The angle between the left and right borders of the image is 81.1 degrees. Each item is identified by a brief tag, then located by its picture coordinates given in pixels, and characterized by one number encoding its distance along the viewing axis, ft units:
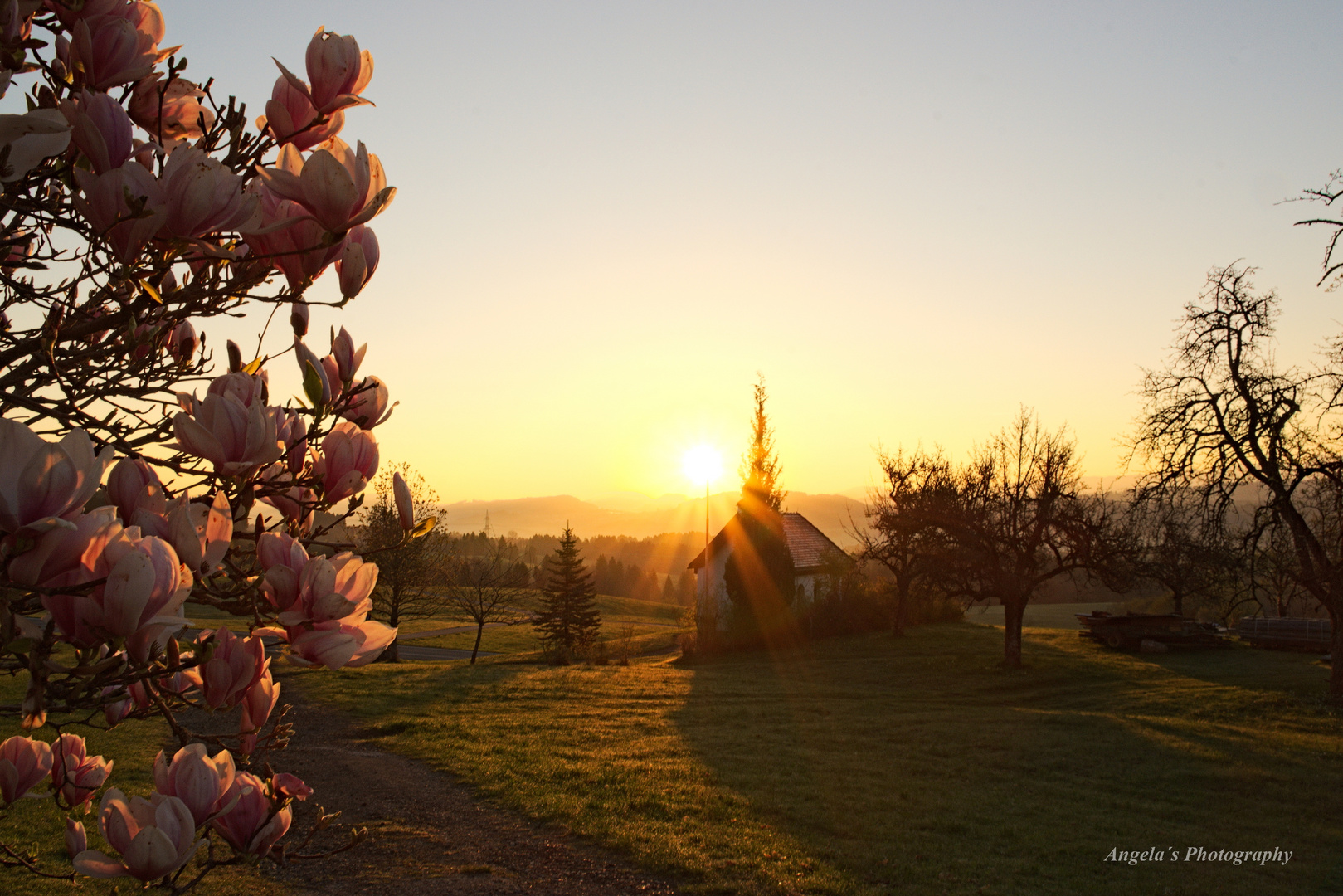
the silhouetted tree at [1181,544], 52.01
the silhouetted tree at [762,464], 114.21
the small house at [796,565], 97.63
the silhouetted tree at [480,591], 93.21
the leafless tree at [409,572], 82.12
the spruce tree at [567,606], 109.40
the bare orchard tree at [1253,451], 51.03
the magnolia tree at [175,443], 3.15
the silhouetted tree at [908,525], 69.51
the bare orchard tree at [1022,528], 62.28
